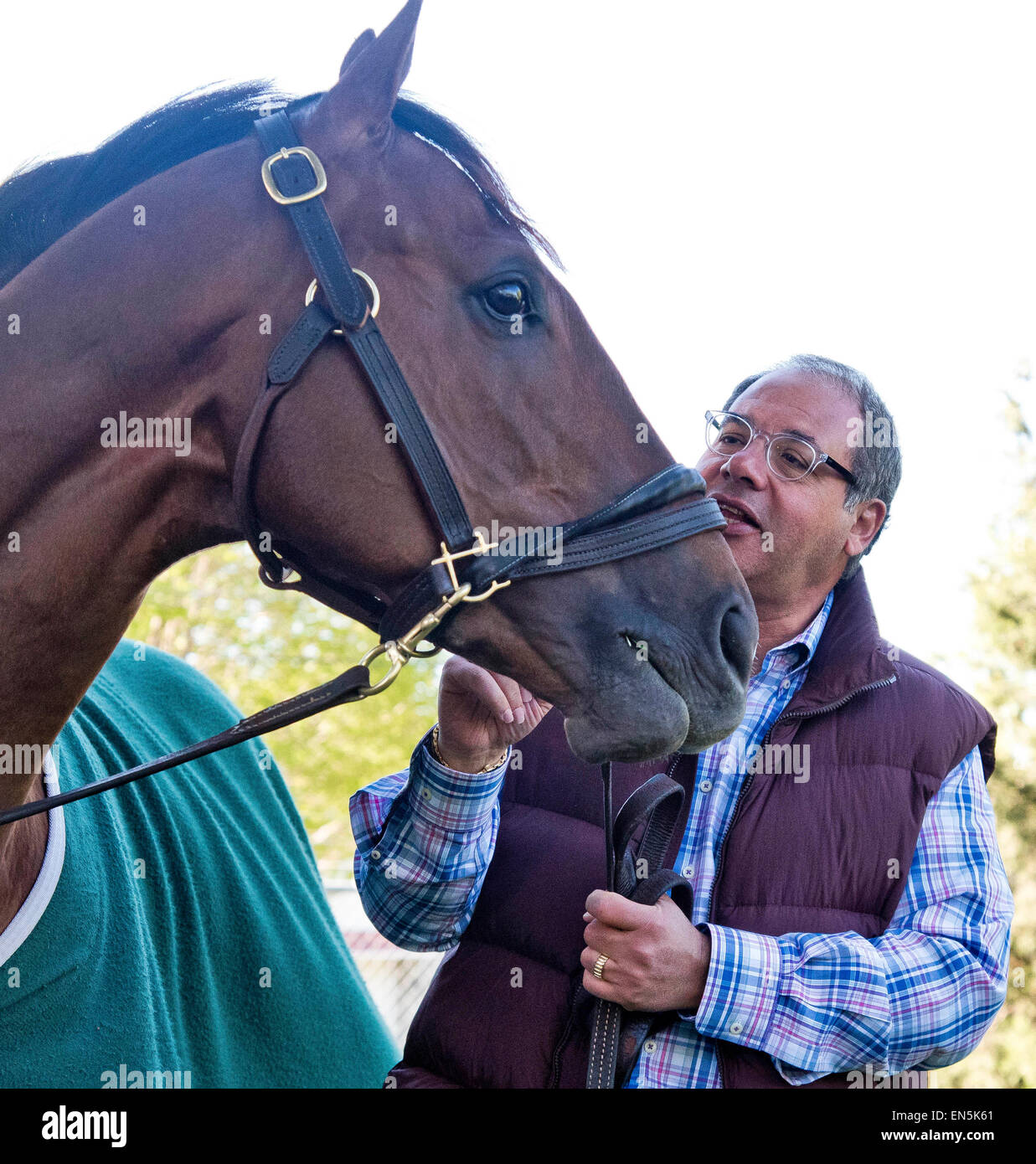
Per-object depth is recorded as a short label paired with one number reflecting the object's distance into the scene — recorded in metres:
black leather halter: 1.59
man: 1.83
